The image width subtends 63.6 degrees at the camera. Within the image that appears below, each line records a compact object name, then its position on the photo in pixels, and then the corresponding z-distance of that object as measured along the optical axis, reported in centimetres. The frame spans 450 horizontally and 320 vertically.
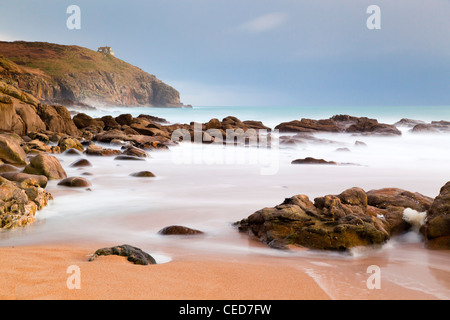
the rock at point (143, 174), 892
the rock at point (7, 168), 674
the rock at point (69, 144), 1323
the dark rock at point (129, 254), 306
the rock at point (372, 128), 2591
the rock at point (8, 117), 1438
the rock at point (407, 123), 3928
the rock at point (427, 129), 2785
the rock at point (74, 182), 695
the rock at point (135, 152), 1266
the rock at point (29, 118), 1575
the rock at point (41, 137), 1437
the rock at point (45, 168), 718
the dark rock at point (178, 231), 428
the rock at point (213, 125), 2289
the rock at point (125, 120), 2334
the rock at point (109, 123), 2200
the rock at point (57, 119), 1761
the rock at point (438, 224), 382
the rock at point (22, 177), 575
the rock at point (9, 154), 845
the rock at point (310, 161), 1177
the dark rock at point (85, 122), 2138
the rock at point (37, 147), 1175
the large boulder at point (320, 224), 371
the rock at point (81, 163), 1001
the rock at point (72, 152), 1258
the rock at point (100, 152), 1215
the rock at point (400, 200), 482
